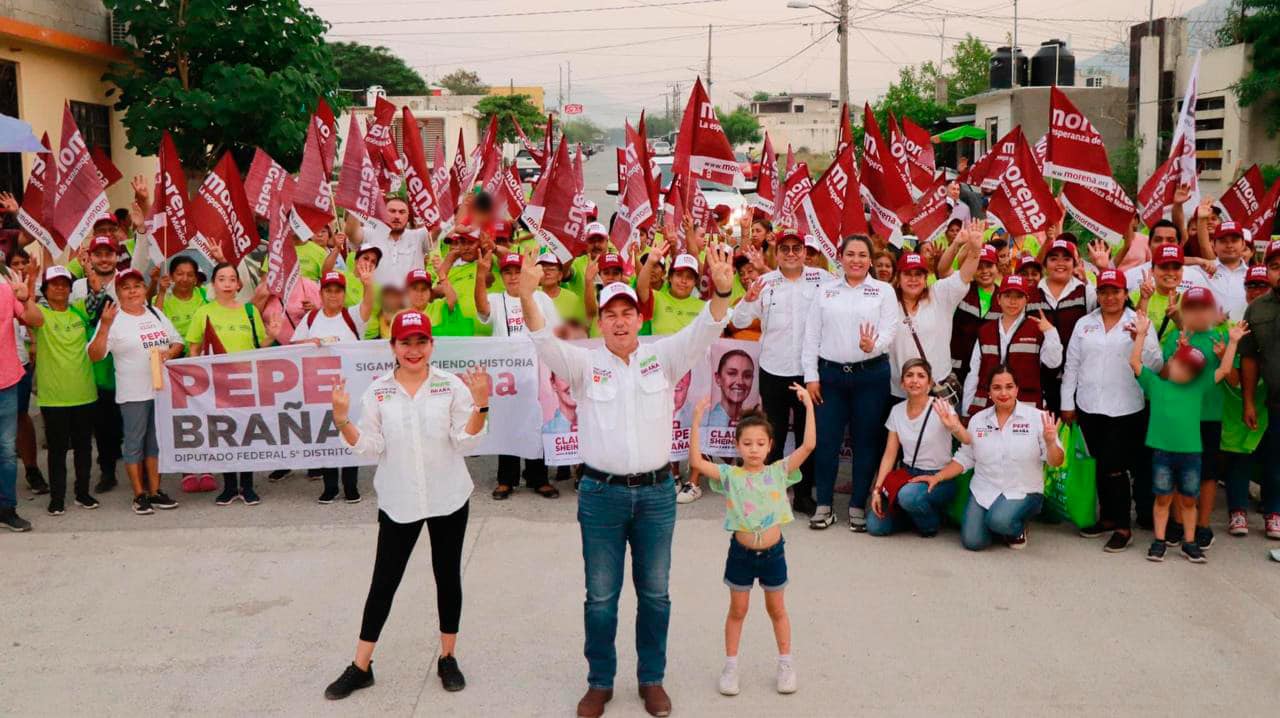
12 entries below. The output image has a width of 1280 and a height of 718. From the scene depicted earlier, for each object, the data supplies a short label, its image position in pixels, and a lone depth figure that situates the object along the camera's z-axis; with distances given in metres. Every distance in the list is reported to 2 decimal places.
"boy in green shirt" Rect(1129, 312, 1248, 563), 7.20
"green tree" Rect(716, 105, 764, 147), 96.56
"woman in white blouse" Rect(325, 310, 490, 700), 5.29
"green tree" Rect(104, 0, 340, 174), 16.30
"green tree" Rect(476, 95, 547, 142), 53.56
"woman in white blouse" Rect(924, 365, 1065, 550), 7.27
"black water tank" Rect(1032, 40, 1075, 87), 39.47
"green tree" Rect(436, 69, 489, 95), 123.00
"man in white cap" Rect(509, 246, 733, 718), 5.10
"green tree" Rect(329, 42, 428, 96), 75.12
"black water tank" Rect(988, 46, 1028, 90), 40.81
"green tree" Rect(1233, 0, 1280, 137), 22.88
